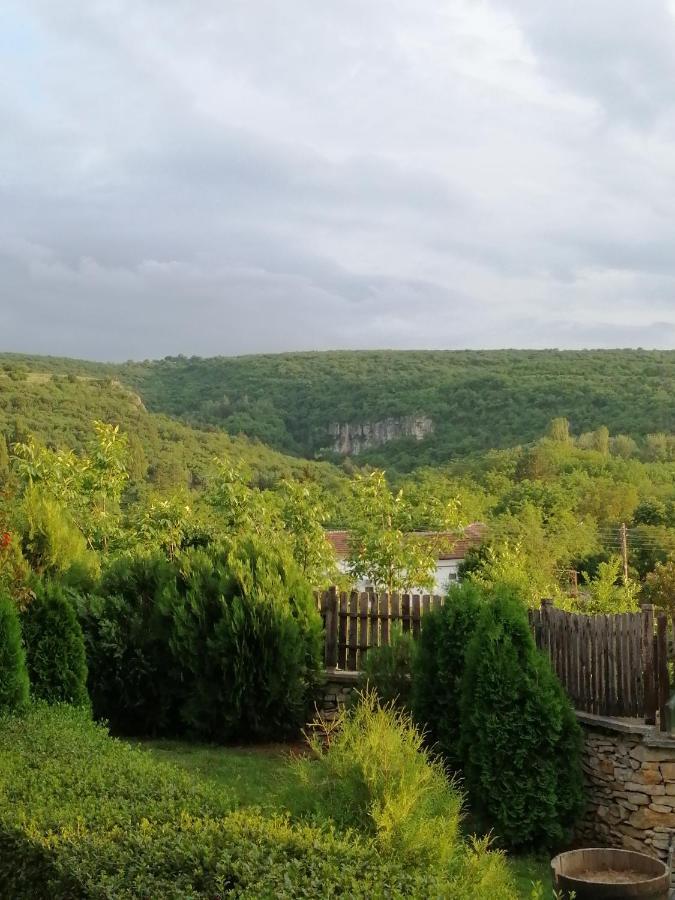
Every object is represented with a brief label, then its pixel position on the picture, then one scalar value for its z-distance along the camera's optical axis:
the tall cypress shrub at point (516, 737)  7.86
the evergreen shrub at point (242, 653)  10.24
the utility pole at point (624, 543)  37.96
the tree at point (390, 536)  17.33
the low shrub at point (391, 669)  9.69
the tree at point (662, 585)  33.38
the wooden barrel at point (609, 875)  5.66
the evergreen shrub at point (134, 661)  10.66
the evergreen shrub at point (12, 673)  8.52
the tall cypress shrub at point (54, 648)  9.50
